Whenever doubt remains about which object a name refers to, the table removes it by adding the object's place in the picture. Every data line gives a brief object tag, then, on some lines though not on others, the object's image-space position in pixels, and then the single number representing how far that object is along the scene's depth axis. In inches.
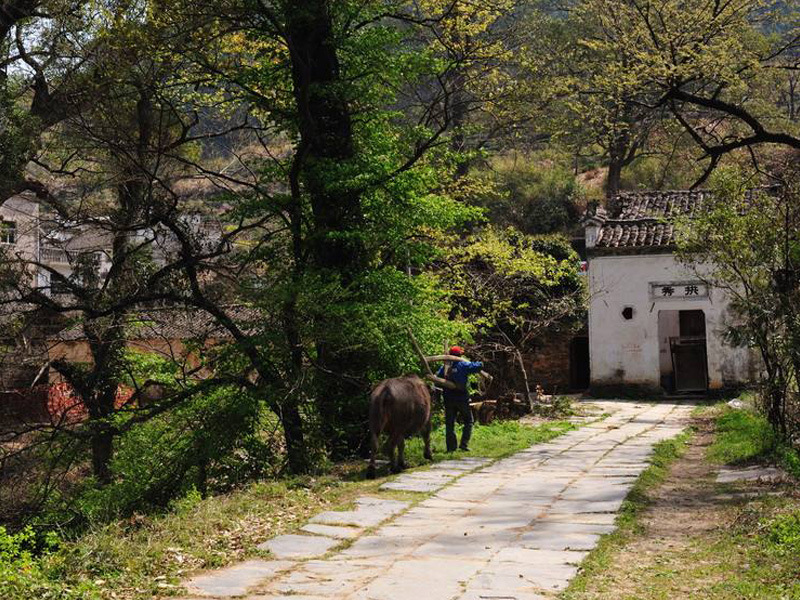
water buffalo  451.8
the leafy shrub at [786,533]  280.2
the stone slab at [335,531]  322.0
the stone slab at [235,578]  248.8
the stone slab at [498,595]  242.2
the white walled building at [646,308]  1051.3
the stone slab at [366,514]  343.6
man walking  539.8
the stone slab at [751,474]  428.1
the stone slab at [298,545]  293.9
